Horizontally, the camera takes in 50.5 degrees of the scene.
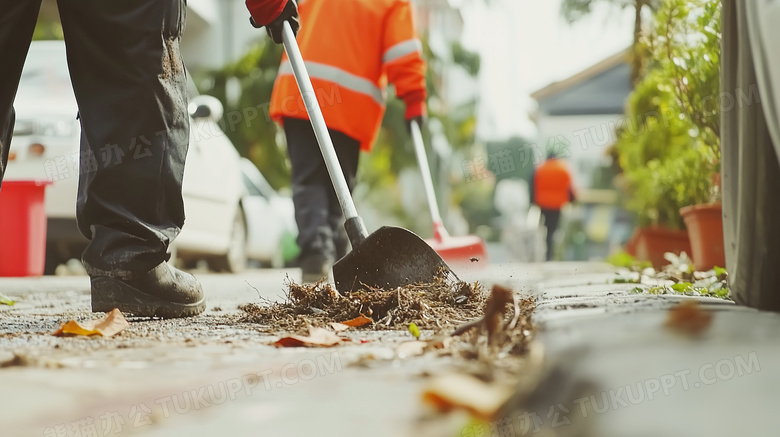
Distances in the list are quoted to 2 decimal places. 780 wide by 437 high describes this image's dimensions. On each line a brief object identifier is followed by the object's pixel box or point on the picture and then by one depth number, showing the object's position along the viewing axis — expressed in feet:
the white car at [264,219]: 28.40
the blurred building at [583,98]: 78.23
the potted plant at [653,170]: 18.97
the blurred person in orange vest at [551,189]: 41.52
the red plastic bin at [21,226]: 17.25
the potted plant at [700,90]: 12.74
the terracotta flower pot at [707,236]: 13.61
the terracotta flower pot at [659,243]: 19.17
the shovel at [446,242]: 16.26
